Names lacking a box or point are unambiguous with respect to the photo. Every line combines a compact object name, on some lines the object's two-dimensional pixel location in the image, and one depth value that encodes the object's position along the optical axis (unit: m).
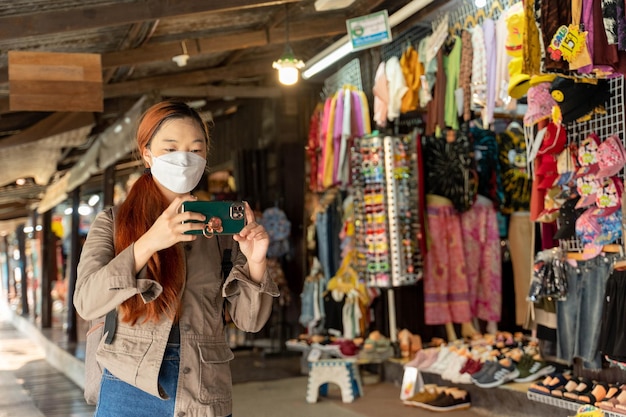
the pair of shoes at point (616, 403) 4.06
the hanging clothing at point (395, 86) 6.40
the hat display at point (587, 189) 4.45
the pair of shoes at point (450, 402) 5.39
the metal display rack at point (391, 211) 6.39
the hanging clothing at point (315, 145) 7.85
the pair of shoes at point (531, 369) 5.27
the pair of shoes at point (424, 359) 6.12
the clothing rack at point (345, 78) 7.65
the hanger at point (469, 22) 5.84
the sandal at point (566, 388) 4.56
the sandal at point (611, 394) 4.24
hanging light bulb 6.31
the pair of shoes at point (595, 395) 4.31
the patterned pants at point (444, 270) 6.66
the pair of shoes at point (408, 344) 6.66
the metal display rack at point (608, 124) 4.51
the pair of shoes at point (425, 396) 5.51
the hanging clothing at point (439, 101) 5.99
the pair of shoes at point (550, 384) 4.69
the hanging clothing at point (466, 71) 5.63
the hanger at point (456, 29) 5.93
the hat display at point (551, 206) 4.89
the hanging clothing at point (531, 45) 4.21
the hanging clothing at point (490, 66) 5.37
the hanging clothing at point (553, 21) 4.01
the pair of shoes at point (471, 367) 5.55
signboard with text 6.13
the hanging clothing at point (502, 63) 5.22
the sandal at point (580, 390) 4.46
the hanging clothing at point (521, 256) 7.02
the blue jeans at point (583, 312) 4.50
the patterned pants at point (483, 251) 6.84
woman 1.61
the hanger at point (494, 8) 5.46
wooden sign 4.96
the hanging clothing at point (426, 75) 6.13
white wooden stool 5.99
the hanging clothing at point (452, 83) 5.81
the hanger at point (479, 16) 5.70
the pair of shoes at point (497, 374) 5.29
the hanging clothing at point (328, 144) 7.40
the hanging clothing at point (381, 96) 6.64
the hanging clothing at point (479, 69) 5.44
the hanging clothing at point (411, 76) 6.34
